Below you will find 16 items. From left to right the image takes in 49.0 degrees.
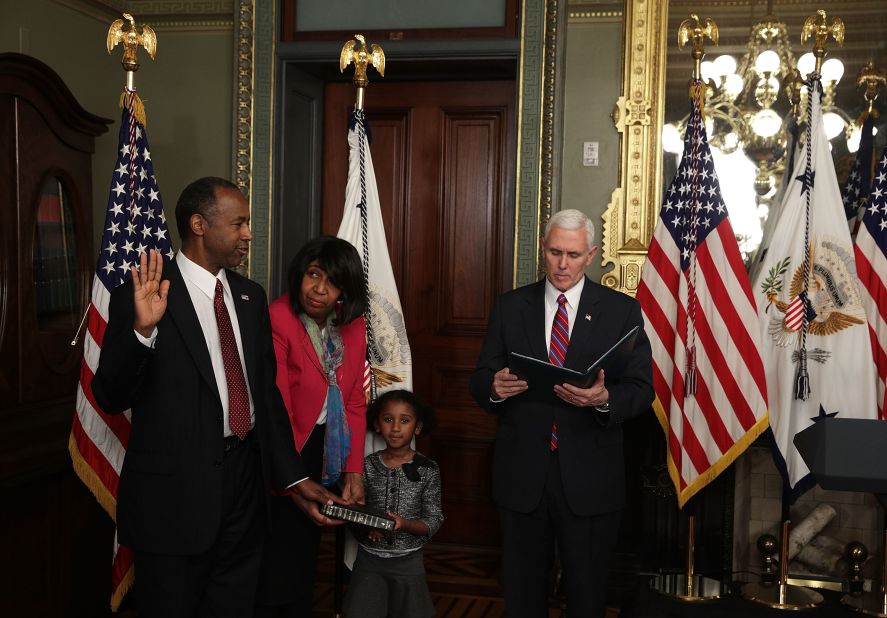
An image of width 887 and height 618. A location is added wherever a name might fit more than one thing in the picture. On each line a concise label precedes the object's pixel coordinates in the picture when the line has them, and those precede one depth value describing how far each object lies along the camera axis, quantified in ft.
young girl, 11.53
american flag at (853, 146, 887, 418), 13.17
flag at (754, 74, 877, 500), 13.11
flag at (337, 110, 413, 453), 13.62
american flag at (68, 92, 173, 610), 11.69
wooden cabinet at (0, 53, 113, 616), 11.67
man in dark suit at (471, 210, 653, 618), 9.78
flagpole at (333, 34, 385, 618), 13.52
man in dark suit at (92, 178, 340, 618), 8.15
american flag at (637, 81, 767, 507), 12.99
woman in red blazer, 10.62
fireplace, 14.15
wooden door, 16.80
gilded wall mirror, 14.56
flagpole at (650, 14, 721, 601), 13.05
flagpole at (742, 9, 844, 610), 12.91
